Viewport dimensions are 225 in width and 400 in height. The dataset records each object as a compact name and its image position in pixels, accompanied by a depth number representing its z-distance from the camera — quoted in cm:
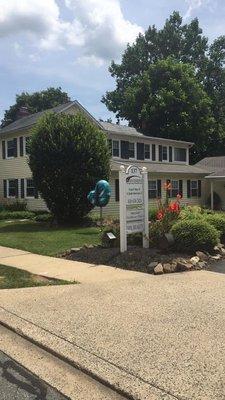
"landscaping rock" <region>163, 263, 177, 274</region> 1008
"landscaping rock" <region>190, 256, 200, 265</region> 1060
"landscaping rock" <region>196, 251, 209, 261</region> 1124
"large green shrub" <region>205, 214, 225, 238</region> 1328
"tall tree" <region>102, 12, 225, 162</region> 5500
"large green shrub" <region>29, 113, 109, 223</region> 2083
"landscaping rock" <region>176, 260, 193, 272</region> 1018
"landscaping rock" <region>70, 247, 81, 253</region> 1279
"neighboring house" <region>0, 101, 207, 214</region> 2986
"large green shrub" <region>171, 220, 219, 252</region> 1166
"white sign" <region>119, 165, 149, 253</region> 1175
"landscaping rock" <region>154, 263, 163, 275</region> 993
